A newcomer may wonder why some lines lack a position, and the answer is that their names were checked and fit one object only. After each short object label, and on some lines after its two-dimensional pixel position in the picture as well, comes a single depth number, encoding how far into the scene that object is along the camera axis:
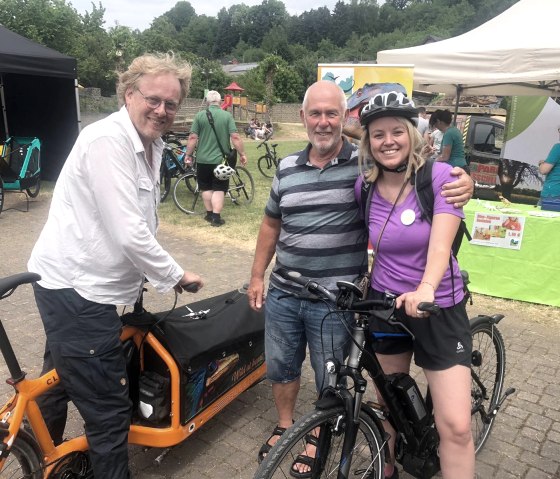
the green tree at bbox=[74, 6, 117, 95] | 44.03
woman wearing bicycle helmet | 2.09
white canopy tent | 5.70
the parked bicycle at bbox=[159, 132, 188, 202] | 9.48
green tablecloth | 5.07
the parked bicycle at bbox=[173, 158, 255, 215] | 9.14
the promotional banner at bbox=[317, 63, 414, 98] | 5.94
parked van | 10.30
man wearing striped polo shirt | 2.37
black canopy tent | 11.21
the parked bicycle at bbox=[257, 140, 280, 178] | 14.73
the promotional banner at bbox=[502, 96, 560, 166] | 10.01
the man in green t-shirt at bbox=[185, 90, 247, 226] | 8.06
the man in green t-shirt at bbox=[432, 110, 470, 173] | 8.30
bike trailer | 8.87
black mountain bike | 1.92
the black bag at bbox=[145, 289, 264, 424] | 2.53
